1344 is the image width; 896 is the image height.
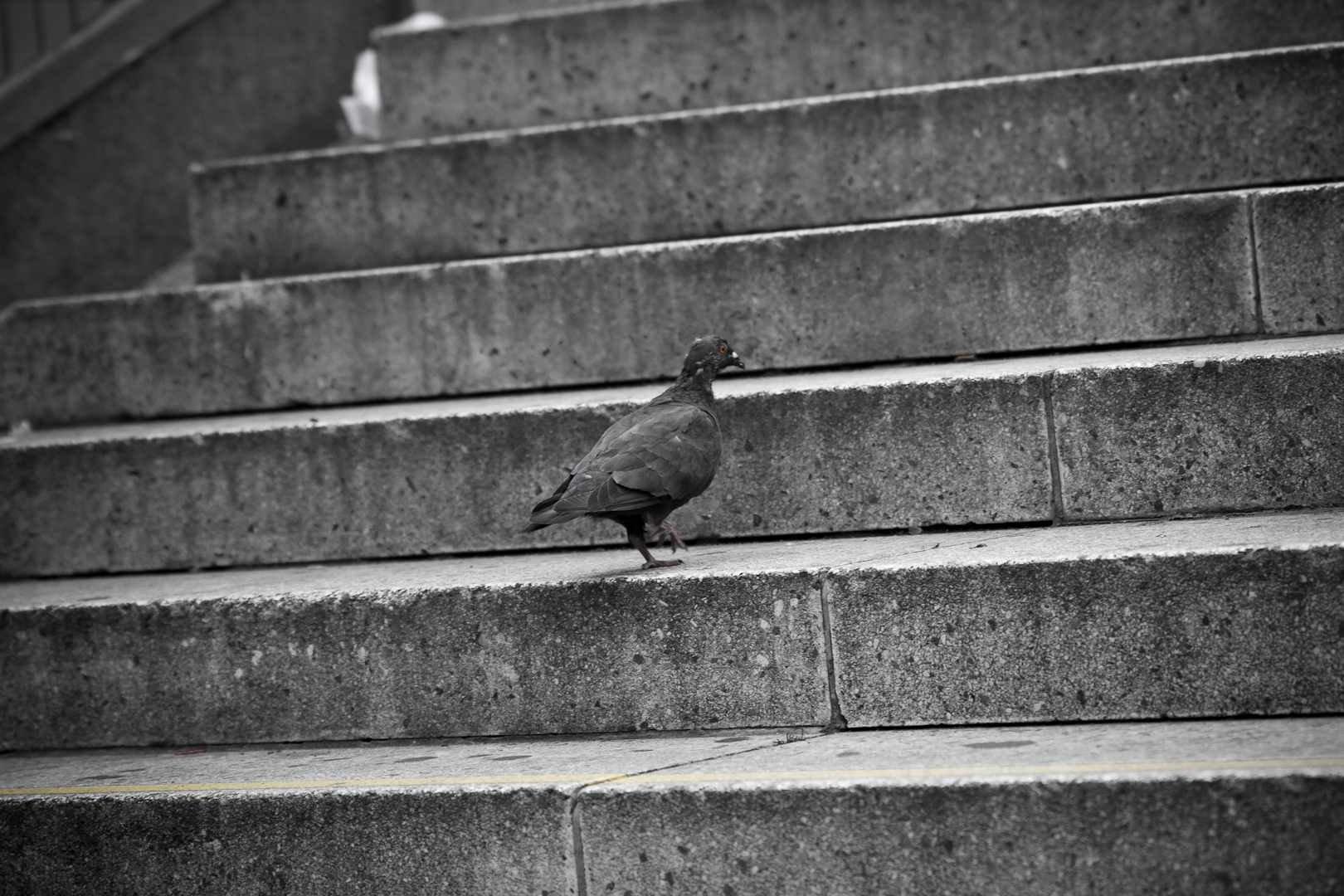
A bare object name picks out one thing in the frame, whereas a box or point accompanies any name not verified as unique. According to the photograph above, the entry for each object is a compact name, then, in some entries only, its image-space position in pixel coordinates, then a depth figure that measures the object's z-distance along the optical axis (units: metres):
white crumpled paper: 15.23
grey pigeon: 7.63
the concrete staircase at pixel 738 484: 6.59
